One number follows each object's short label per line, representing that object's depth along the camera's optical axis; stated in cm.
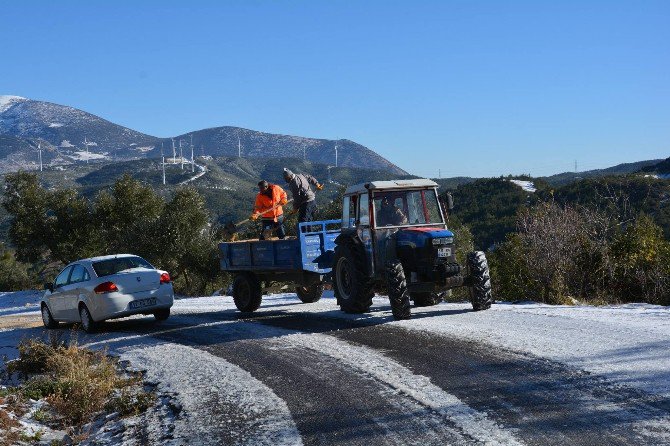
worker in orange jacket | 1527
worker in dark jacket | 1472
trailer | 1316
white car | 1359
